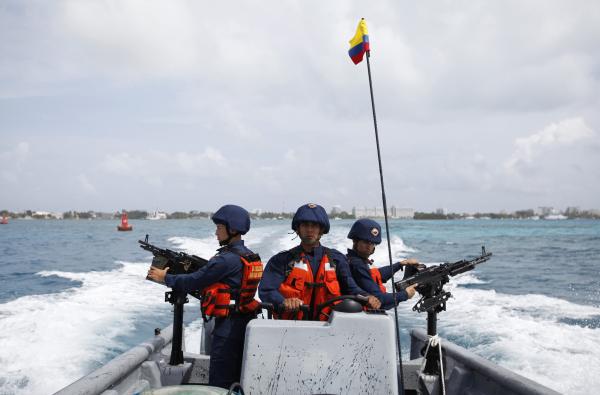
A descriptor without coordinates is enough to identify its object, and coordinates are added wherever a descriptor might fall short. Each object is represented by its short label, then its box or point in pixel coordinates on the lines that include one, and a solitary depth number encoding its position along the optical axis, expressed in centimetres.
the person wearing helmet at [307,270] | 345
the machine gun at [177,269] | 431
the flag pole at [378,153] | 355
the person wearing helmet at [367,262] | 387
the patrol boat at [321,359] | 288
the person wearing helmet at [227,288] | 350
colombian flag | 379
